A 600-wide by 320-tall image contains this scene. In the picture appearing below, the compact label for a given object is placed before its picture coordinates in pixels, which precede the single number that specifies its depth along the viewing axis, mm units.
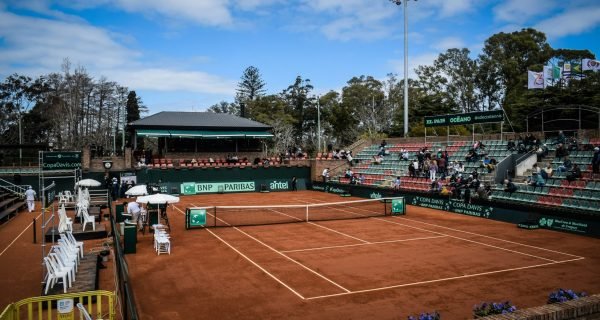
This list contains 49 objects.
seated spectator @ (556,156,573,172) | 25516
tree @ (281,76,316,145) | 79625
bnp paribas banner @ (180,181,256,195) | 37688
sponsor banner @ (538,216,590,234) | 19828
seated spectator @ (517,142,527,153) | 29498
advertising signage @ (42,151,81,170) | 25480
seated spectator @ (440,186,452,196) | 27573
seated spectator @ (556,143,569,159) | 27156
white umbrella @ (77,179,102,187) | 25297
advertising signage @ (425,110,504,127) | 32094
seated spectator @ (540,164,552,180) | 25562
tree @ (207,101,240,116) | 94625
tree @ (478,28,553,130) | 63469
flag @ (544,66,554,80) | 34344
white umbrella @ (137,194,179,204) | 18936
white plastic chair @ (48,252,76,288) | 11477
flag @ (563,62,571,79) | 35000
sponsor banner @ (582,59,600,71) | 33047
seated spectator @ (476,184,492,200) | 25505
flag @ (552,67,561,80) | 34031
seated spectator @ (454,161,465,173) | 31097
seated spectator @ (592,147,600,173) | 23881
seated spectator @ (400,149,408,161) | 37841
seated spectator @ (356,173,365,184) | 37188
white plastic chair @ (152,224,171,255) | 16031
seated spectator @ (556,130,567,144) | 28469
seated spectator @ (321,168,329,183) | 40406
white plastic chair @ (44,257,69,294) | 10992
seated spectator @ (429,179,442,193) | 29861
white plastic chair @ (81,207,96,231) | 19639
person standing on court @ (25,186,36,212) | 27061
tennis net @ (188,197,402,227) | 23703
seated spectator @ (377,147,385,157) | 41403
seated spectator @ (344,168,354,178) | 38475
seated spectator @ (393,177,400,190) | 33062
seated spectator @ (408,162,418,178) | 34156
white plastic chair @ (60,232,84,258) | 13957
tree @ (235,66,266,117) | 96688
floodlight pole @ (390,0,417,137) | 41094
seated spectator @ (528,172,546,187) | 25252
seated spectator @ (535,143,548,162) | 28359
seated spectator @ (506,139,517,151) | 30370
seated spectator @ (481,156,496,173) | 29125
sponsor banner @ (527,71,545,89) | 34603
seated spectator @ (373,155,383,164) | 40391
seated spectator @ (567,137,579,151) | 27506
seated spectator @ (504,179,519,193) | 25750
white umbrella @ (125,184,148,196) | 22375
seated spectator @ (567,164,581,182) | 24250
